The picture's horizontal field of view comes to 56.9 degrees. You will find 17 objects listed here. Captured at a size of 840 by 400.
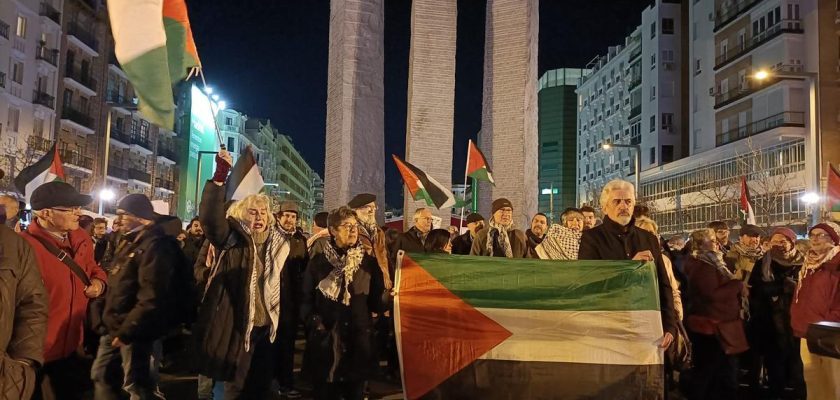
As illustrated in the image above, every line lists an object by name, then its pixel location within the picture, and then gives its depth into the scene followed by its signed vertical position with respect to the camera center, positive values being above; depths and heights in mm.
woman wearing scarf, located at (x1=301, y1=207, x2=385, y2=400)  6234 -573
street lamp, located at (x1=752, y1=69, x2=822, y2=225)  18062 +3084
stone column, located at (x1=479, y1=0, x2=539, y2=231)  15484 +2961
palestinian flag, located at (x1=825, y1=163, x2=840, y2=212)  12836 +1163
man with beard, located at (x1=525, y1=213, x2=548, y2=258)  10492 +317
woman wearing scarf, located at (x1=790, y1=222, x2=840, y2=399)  6219 -212
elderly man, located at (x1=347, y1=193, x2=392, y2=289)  6702 +147
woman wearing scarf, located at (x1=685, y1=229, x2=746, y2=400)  7156 -606
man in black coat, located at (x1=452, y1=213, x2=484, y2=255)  10906 +164
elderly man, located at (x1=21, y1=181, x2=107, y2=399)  5312 -298
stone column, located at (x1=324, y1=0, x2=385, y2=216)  15328 +2798
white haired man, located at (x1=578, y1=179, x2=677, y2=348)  5570 +99
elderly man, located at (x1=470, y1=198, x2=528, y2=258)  8953 +151
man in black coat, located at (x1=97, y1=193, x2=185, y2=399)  5867 -378
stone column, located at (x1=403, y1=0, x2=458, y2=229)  15484 +3170
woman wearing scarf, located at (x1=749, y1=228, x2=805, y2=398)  8398 -525
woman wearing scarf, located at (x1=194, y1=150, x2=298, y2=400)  5660 -383
